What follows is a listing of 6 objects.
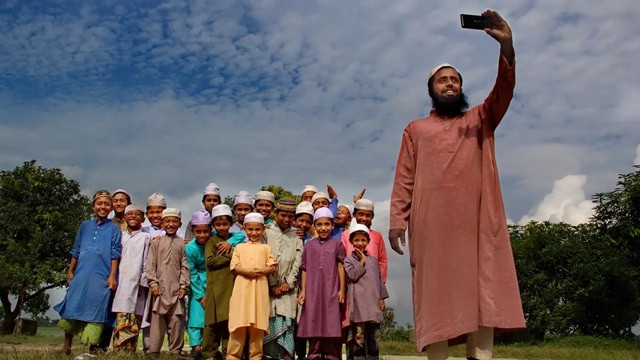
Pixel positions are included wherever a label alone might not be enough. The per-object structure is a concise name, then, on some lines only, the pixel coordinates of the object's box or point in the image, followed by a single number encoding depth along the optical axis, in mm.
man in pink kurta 3748
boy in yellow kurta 6051
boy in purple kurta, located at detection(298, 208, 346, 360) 6293
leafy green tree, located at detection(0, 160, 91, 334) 24969
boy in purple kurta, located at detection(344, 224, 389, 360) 6445
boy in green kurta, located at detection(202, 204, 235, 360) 6336
